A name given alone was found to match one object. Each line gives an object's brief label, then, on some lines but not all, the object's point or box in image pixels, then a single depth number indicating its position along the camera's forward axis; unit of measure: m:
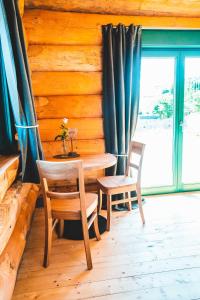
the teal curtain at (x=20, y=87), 1.97
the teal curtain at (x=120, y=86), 3.01
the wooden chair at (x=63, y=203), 1.93
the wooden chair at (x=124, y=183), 2.64
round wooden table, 2.38
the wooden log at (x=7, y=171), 1.86
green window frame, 3.25
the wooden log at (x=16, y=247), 1.55
